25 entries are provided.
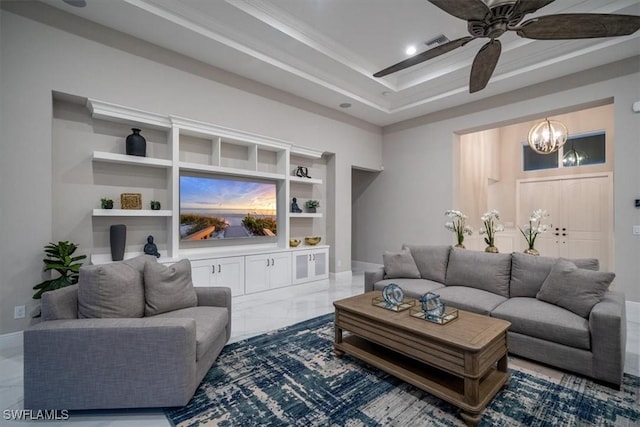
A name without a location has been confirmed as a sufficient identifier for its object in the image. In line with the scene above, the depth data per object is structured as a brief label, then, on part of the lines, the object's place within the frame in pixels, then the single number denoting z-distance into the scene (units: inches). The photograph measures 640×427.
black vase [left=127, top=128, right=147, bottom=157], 141.1
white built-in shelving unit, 142.5
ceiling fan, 78.3
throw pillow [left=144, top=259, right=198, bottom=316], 96.4
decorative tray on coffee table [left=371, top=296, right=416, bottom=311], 103.0
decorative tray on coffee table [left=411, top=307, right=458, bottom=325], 90.3
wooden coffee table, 74.5
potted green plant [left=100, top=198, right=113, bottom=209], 136.3
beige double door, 242.2
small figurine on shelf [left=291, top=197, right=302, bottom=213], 216.2
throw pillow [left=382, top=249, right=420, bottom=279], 157.6
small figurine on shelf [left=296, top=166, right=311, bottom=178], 217.6
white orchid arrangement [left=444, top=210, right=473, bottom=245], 152.2
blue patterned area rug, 75.6
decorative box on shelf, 142.6
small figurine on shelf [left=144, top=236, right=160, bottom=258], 146.3
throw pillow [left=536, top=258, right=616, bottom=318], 99.7
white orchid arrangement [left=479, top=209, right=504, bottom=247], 143.6
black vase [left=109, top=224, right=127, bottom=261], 134.5
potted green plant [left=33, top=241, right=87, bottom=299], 112.7
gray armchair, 72.8
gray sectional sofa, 90.0
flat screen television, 164.7
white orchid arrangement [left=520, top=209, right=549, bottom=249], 130.2
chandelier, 215.8
